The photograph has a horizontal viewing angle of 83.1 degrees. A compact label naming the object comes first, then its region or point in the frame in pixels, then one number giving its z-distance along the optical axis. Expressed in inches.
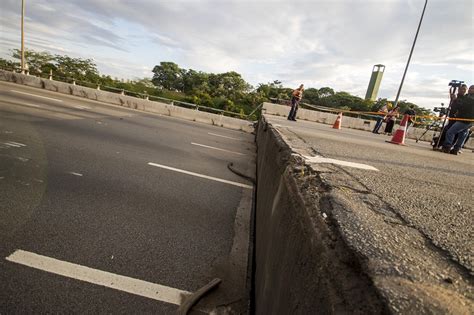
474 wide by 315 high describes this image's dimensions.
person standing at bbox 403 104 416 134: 578.6
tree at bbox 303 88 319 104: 3606.8
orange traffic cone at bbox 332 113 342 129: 576.0
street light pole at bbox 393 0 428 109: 732.0
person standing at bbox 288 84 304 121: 562.9
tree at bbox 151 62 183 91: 4237.2
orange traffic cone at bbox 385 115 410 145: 351.3
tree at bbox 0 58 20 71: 863.1
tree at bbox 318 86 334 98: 4018.2
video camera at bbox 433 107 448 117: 450.6
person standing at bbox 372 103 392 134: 657.6
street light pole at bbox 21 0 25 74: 949.7
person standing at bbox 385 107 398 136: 646.5
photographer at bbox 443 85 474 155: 299.3
